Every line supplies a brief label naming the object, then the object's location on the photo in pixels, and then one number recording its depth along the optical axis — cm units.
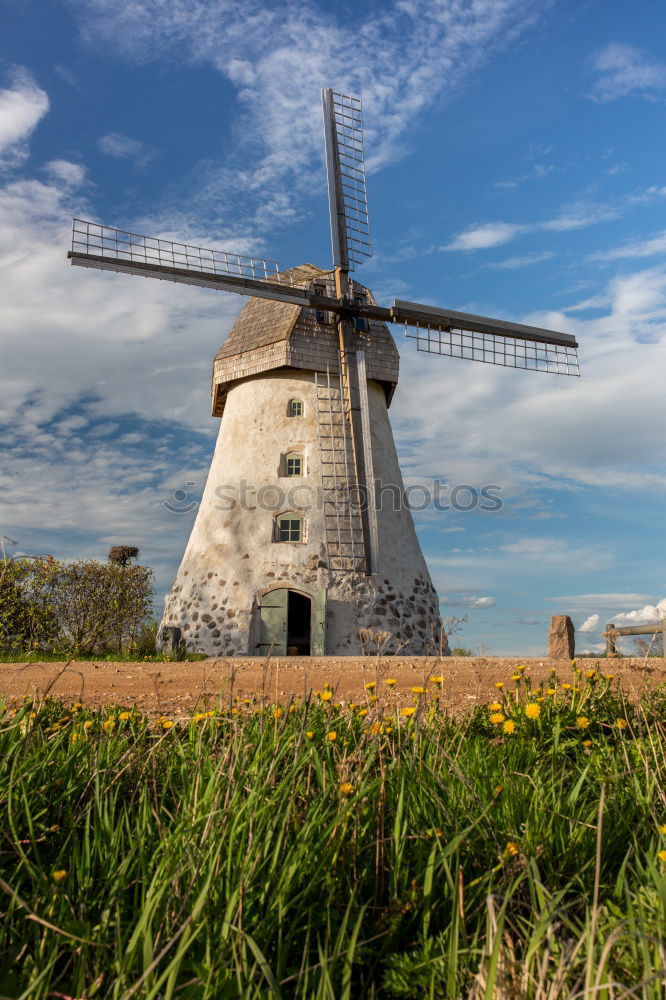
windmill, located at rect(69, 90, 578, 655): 1662
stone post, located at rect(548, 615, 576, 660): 1211
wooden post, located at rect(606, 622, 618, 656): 1315
